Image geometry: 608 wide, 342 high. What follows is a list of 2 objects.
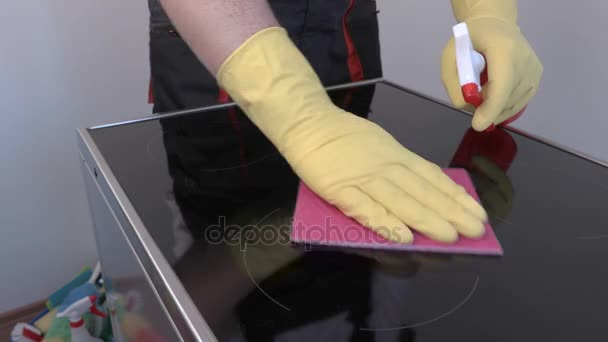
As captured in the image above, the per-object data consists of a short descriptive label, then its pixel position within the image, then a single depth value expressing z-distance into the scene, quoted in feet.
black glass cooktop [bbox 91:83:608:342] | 1.24
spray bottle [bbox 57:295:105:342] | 3.64
